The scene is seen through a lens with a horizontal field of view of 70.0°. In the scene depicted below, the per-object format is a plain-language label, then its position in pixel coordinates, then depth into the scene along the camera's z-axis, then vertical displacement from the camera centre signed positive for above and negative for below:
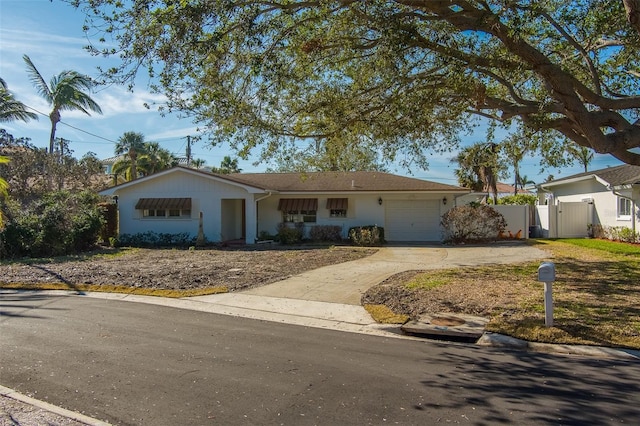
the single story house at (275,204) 22.84 +0.98
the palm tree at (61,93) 27.41 +7.87
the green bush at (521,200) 31.22 +1.61
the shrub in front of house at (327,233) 23.39 -0.51
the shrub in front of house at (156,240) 22.42 -0.83
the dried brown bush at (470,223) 21.89 -0.01
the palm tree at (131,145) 35.87 +6.40
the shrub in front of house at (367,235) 21.38 -0.58
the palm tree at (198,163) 48.84 +6.52
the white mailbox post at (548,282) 7.17 -0.93
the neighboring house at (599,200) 19.81 +1.12
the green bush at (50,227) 17.30 -0.14
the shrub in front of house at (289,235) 22.59 -0.61
